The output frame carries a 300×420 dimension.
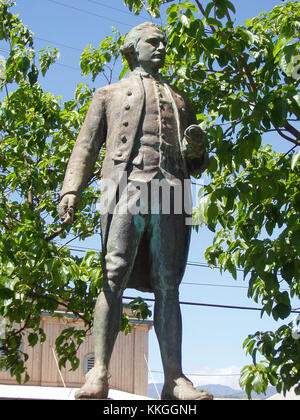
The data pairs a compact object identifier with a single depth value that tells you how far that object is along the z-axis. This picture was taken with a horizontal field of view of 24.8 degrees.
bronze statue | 4.47
